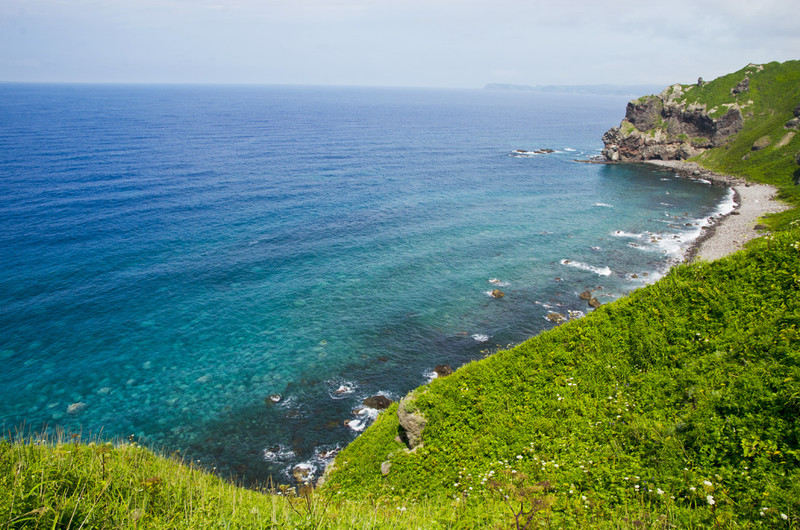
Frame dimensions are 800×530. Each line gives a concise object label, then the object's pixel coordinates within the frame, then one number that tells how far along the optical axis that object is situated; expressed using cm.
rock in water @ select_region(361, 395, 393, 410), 3709
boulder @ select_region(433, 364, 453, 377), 4038
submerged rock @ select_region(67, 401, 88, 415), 3522
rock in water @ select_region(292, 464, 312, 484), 3014
